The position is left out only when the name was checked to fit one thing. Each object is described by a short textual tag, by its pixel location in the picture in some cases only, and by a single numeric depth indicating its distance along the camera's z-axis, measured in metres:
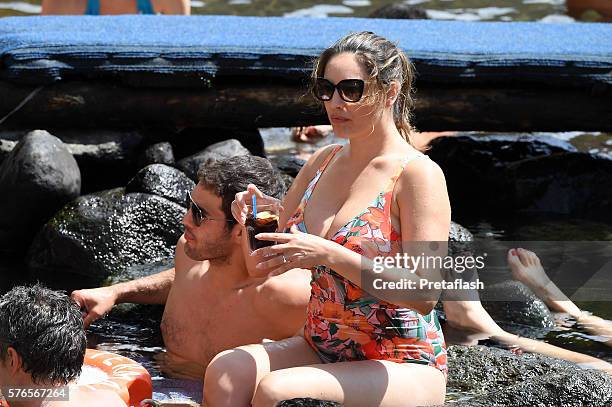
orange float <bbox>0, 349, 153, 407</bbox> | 8.44
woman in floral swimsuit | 7.54
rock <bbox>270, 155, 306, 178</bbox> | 15.36
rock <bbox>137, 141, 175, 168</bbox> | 14.48
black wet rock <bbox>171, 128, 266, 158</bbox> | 15.12
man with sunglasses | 9.43
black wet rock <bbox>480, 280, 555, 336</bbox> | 11.61
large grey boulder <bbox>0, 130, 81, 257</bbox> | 13.23
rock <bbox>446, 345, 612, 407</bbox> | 8.27
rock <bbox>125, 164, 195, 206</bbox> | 13.55
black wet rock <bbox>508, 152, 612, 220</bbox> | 15.80
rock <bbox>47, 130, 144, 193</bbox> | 14.52
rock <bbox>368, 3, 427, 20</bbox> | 18.52
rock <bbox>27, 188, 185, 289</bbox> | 12.74
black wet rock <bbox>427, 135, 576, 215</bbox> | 16.14
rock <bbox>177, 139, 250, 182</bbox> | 14.34
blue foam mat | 14.23
